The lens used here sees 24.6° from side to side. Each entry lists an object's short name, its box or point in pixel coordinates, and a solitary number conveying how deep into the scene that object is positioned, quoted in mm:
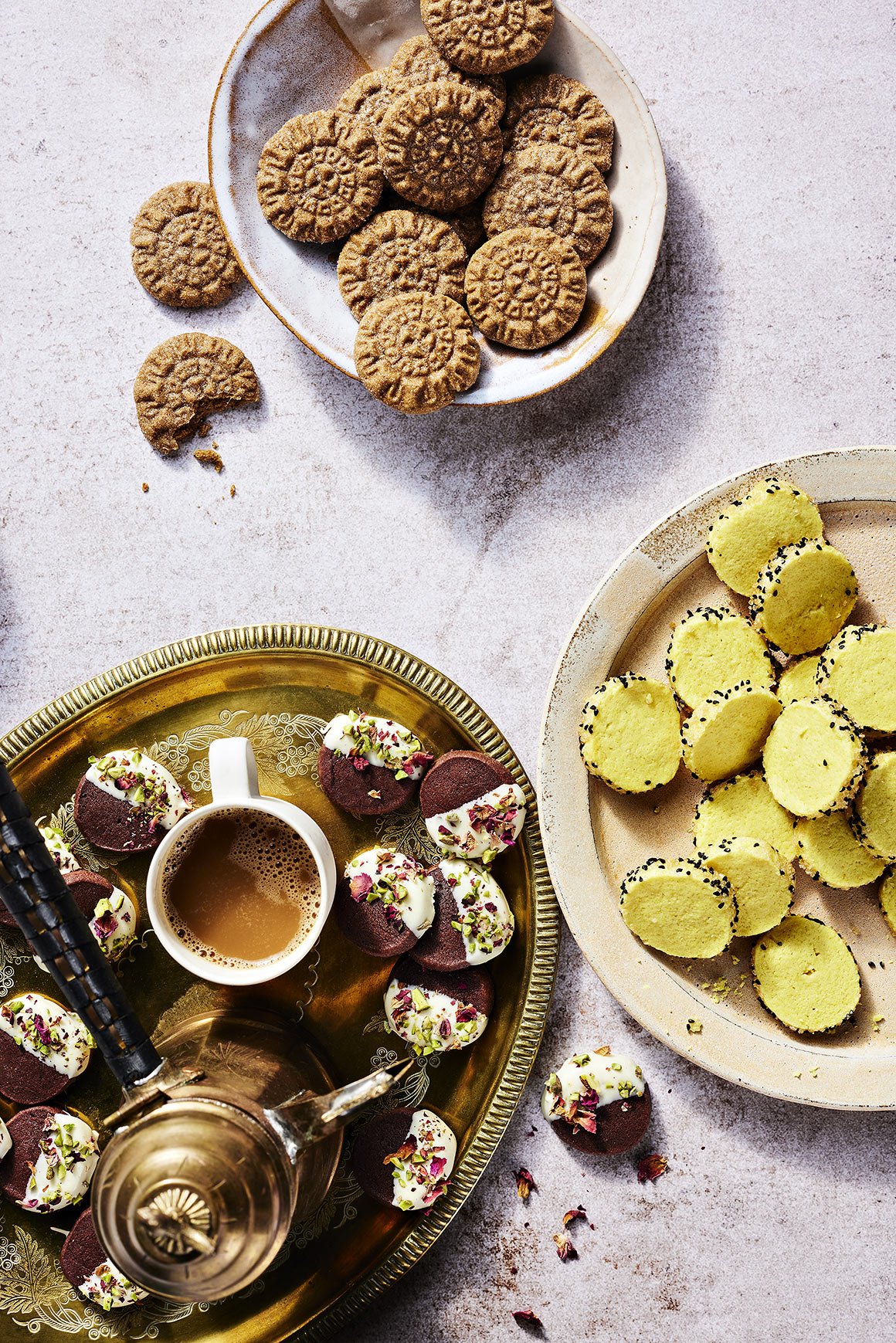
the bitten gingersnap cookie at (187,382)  848
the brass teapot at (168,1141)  705
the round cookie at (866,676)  796
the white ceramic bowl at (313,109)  806
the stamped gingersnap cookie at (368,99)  815
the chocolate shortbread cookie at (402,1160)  801
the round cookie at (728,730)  796
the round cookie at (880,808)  798
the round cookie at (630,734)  802
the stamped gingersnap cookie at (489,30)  793
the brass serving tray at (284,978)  800
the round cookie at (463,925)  795
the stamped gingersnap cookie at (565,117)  809
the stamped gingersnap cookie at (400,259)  820
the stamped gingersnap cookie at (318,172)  815
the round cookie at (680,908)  796
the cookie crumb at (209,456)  858
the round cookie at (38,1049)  793
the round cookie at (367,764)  793
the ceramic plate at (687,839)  806
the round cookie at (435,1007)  795
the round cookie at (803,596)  796
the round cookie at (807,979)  810
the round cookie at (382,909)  787
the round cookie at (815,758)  785
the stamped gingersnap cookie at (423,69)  805
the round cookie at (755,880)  798
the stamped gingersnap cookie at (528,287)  809
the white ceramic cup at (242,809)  750
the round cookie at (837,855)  809
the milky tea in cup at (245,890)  780
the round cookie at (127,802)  790
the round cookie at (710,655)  806
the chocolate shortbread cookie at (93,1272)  791
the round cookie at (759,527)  799
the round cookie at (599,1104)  832
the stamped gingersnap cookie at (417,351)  812
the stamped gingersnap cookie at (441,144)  800
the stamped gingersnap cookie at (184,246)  847
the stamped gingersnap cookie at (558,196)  810
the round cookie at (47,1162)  792
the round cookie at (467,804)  797
